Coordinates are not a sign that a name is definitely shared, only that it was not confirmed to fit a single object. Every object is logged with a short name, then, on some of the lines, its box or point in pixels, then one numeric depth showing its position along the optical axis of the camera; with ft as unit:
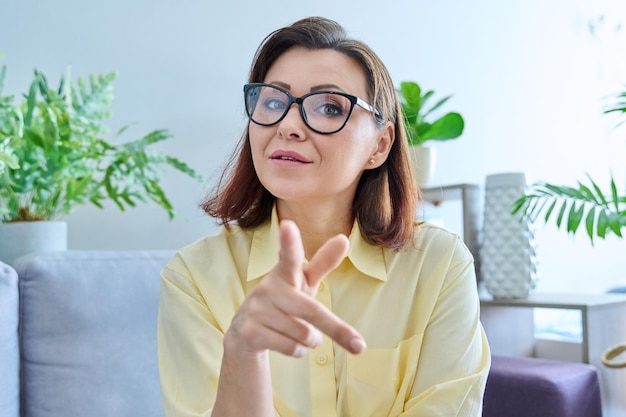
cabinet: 6.59
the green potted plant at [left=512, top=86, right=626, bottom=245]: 5.91
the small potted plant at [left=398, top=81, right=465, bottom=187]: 7.29
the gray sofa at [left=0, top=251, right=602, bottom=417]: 4.40
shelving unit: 7.52
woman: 3.52
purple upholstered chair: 5.62
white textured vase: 7.16
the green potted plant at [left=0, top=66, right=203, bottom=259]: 4.90
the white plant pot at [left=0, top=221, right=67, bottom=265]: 5.10
